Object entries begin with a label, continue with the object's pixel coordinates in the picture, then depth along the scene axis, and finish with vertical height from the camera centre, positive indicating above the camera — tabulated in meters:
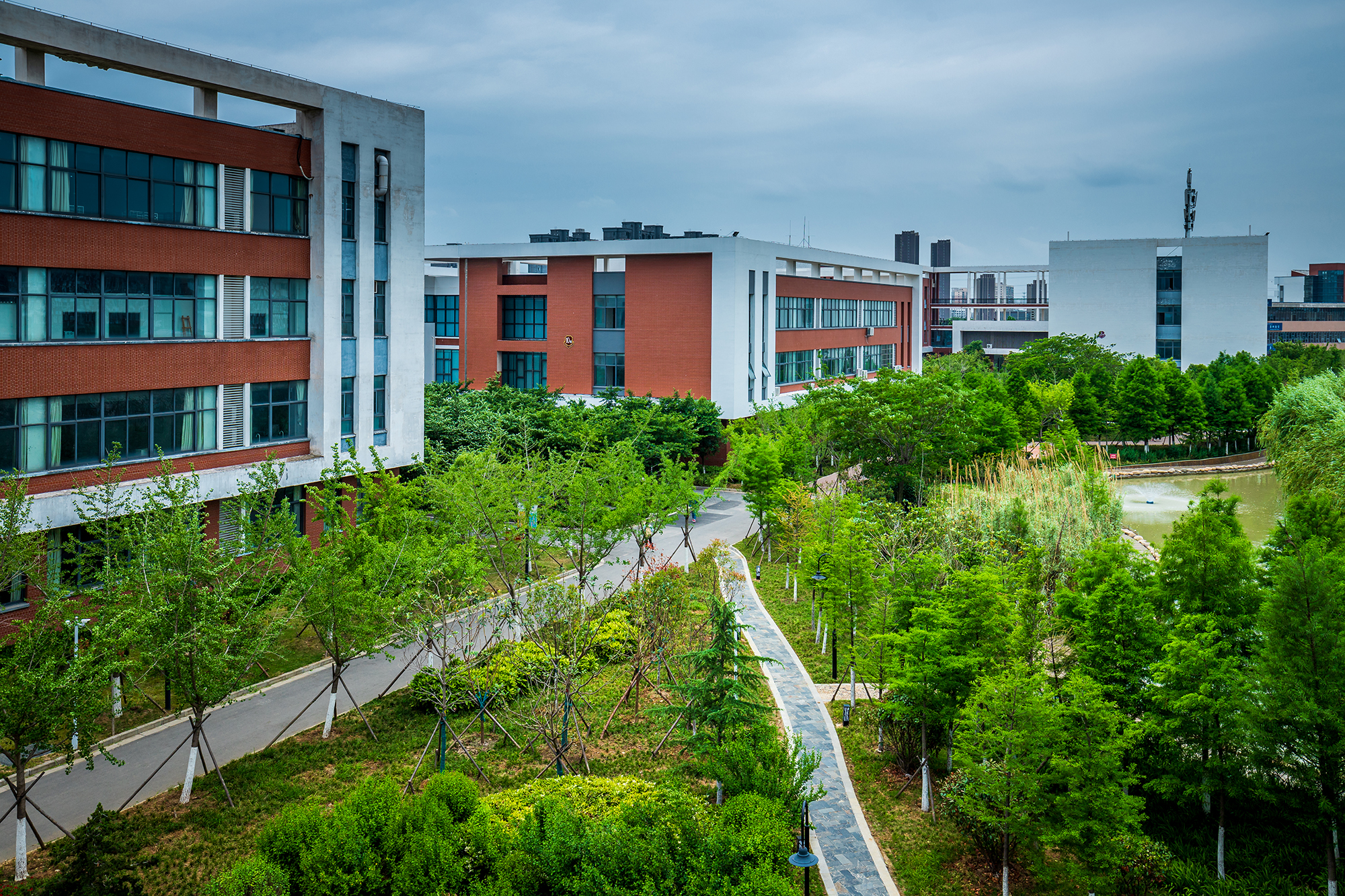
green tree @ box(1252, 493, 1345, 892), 13.16 -3.62
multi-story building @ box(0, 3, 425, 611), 20.55 +3.08
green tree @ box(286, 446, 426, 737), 17.02 -2.98
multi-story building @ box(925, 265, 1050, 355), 97.94 +10.57
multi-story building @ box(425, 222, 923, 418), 45.78 +4.51
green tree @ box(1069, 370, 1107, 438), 54.06 -0.21
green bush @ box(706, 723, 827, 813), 13.45 -4.96
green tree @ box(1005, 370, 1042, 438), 52.56 +0.07
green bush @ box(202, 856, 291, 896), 11.04 -5.28
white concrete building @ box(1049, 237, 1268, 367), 79.00 +9.49
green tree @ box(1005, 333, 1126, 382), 64.62 +3.29
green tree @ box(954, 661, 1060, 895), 13.04 -4.61
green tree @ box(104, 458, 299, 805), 14.48 -3.01
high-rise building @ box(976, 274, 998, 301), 133.25 +16.21
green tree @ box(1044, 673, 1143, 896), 12.72 -4.88
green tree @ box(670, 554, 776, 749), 15.04 -4.23
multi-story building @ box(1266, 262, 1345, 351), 106.94 +9.66
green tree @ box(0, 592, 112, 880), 12.73 -3.71
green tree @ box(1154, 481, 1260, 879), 14.08 -3.57
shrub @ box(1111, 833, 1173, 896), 13.32 -6.15
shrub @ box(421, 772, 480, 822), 12.87 -4.99
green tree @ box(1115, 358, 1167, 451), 54.34 +0.10
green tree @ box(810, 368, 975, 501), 35.31 -0.61
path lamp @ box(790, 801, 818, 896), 11.91 -5.39
